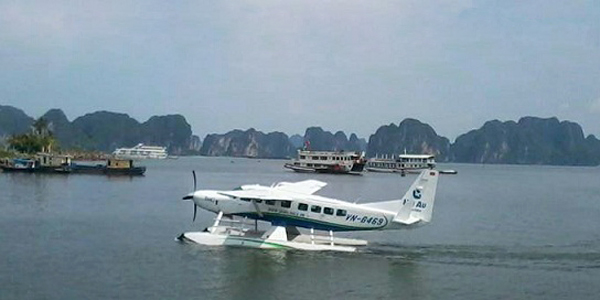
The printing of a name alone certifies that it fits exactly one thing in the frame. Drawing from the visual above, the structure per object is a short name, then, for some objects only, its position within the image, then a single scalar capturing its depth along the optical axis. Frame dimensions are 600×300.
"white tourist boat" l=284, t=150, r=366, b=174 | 132.50
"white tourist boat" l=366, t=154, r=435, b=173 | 151.62
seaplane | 31.00
